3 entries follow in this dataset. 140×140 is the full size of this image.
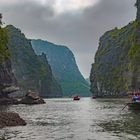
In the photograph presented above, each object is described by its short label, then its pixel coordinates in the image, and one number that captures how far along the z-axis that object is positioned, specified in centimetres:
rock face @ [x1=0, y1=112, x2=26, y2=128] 4716
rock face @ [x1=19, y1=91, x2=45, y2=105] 12594
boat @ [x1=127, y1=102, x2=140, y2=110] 7781
